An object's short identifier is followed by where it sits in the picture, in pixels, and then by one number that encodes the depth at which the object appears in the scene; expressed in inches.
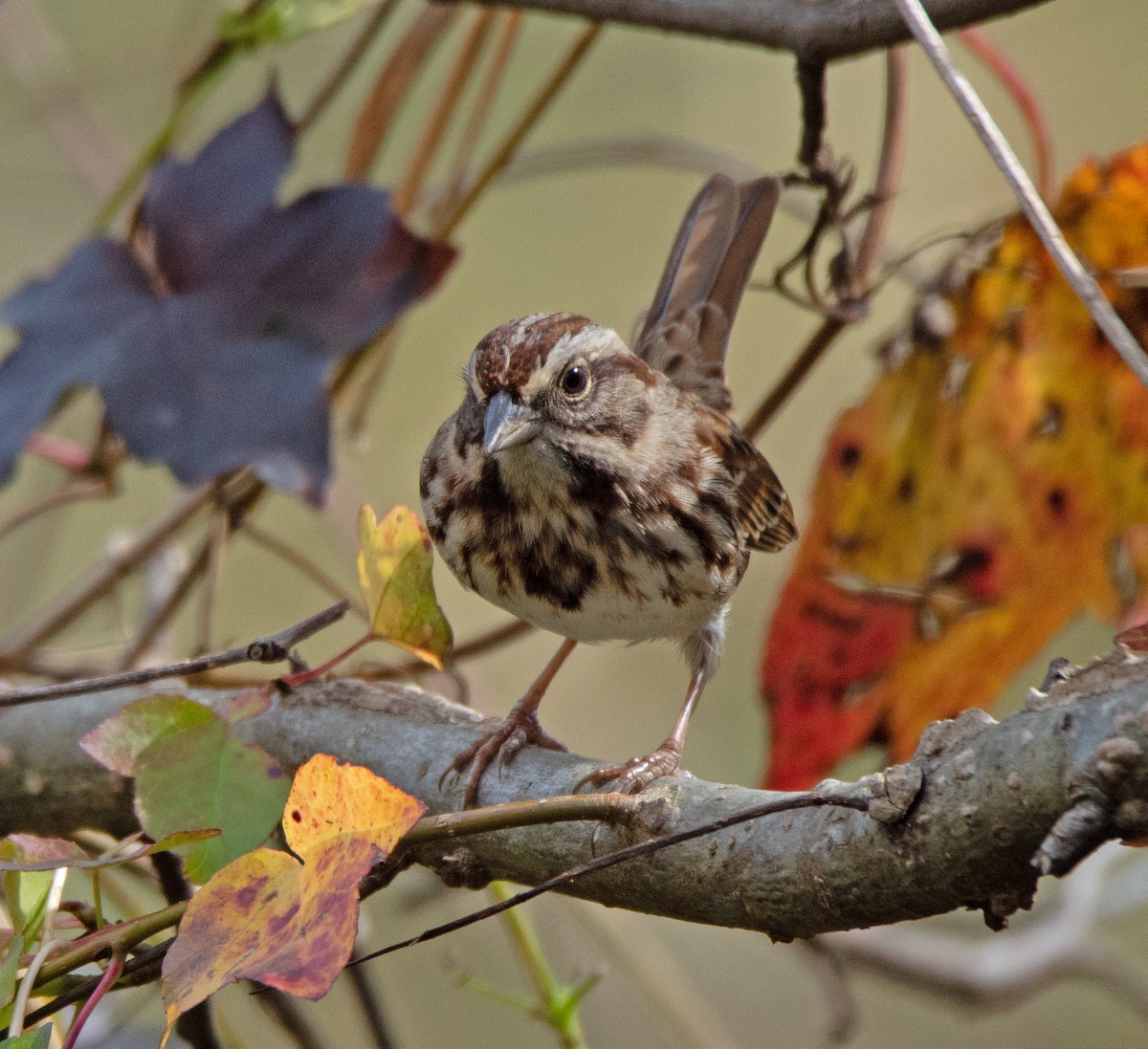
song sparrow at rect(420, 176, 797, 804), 166.1
